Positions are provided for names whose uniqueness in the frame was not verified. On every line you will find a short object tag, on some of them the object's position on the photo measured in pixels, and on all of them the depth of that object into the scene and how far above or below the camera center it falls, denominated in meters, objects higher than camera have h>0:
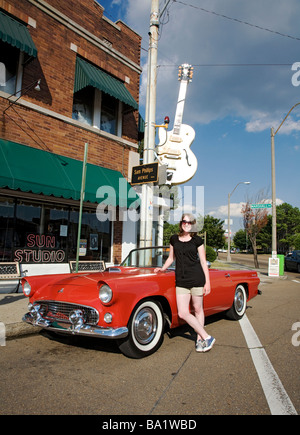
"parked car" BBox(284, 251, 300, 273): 20.50 -0.76
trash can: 15.76 -0.77
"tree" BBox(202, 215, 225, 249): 36.59 +1.93
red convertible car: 3.30 -0.72
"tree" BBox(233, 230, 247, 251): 106.68 +3.15
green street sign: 16.68 +2.38
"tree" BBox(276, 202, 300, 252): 79.50 +7.09
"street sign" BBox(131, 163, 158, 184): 7.41 +1.78
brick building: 7.80 +3.35
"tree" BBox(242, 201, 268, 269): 22.89 +2.29
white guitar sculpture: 12.28 +4.07
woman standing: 3.75 -0.39
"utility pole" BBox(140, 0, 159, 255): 7.51 +3.09
